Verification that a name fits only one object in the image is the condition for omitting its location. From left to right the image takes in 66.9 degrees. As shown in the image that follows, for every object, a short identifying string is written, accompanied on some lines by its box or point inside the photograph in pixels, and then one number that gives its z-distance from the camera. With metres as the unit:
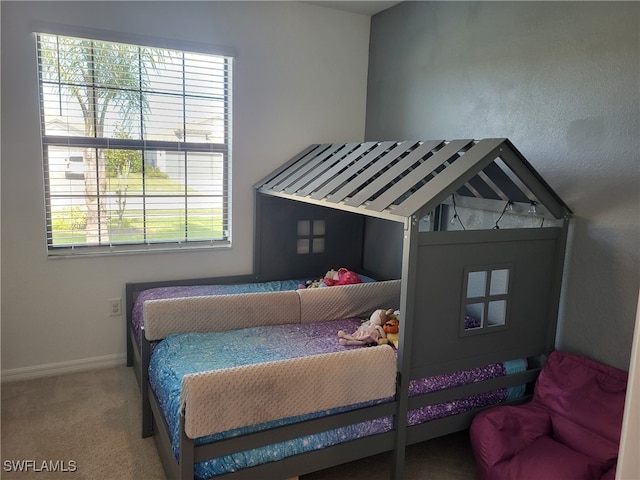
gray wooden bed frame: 1.96
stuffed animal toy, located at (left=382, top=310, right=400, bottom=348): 2.46
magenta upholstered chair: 1.91
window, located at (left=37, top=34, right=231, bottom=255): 3.00
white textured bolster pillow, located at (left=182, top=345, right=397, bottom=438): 1.66
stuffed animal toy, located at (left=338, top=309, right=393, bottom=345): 2.47
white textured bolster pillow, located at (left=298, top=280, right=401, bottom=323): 2.85
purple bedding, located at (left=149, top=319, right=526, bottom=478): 1.83
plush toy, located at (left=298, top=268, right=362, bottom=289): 3.33
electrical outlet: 3.26
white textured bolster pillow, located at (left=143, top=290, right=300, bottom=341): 2.48
